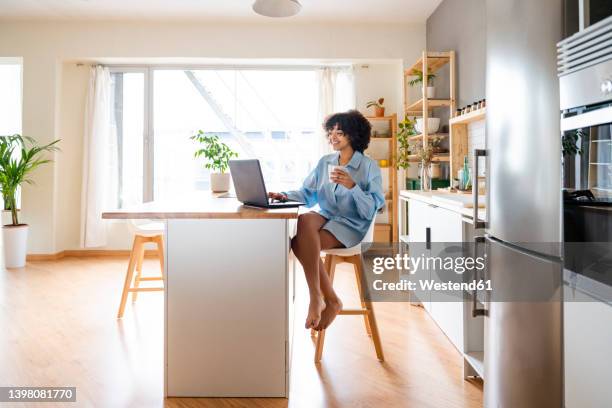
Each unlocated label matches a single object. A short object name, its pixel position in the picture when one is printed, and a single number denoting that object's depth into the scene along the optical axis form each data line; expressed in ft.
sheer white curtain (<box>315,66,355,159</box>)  16.53
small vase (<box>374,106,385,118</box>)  15.99
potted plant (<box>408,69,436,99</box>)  13.19
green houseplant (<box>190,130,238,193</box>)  10.17
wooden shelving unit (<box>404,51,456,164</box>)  12.39
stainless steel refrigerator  3.84
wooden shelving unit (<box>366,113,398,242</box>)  15.96
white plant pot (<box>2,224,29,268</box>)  14.25
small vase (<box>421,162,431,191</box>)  11.29
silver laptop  5.99
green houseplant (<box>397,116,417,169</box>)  14.24
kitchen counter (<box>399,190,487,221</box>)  6.27
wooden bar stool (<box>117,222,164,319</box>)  9.29
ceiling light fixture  9.77
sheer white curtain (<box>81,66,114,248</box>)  16.34
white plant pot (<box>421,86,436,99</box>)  13.16
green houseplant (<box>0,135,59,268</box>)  14.28
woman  6.68
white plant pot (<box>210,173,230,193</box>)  10.15
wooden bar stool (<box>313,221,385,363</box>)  7.16
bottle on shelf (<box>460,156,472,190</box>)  9.74
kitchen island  5.85
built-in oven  3.14
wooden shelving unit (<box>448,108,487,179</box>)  11.87
